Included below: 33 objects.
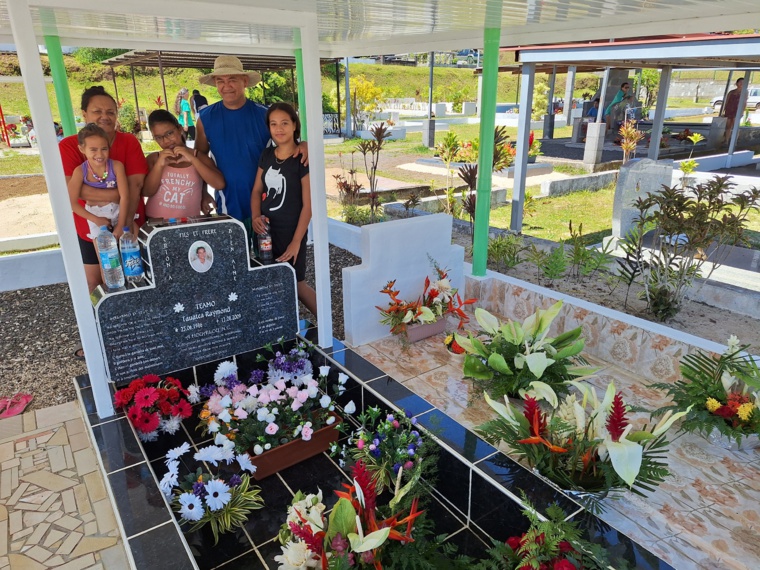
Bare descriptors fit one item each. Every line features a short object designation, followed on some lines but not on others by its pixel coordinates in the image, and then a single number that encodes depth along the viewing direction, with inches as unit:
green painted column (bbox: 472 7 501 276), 174.4
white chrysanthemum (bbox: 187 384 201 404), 138.5
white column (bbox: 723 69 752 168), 476.6
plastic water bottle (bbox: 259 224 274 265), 156.5
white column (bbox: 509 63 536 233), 283.6
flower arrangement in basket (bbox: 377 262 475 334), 160.2
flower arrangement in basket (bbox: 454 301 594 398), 126.3
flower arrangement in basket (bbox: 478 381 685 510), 92.4
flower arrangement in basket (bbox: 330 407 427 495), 105.3
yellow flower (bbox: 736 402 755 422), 107.7
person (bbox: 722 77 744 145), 640.6
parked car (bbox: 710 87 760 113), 1179.7
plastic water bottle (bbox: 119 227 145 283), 140.1
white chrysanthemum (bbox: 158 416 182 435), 130.7
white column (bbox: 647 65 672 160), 410.0
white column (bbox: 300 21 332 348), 138.9
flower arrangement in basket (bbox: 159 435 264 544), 100.3
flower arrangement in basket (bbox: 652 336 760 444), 109.3
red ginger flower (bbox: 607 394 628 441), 91.7
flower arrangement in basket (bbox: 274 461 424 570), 77.3
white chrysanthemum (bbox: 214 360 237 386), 139.4
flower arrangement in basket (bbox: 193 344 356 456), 118.5
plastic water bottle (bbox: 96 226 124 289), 135.5
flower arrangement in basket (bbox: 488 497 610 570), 75.5
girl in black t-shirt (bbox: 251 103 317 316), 147.9
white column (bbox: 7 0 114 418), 104.3
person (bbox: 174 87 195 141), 581.3
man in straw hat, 152.3
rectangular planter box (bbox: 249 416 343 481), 117.4
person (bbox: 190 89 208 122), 340.9
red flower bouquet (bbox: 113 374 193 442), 124.7
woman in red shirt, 147.3
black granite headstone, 134.3
